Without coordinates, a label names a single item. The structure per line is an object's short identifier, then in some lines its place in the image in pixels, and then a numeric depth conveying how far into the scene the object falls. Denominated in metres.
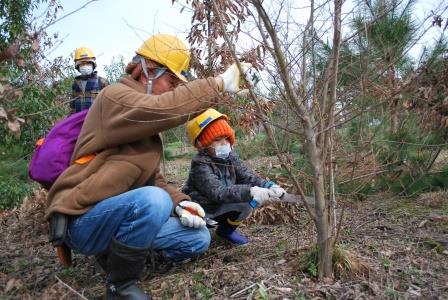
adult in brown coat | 2.06
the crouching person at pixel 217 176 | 2.74
